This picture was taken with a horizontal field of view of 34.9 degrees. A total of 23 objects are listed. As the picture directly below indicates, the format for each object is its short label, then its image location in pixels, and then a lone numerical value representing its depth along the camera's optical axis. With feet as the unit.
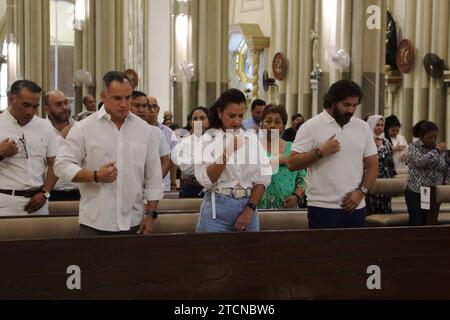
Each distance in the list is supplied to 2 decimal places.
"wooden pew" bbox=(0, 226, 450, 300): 11.68
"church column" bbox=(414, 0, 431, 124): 53.21
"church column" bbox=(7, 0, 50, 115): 51.85
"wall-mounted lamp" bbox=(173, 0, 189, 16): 47.57
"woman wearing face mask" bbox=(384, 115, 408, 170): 32.22
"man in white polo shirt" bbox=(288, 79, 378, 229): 14.76
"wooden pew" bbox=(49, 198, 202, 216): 20.01
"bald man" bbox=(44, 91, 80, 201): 19.65
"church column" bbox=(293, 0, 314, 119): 56.08
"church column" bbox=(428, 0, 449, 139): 52.06
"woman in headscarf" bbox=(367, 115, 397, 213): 24.87
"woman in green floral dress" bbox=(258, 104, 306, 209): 17.19
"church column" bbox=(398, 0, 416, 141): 55.36
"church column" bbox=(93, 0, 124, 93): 52.85
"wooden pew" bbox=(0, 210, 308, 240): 15.42
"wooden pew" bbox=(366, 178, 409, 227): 25.29
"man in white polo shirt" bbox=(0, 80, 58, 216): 16.03
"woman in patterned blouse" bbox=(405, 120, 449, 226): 23.95
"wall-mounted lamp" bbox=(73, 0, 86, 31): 53.11
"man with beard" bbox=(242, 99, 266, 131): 24.89
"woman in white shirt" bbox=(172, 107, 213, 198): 18.76
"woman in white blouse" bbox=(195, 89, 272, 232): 13.67
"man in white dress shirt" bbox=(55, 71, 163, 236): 12.92
